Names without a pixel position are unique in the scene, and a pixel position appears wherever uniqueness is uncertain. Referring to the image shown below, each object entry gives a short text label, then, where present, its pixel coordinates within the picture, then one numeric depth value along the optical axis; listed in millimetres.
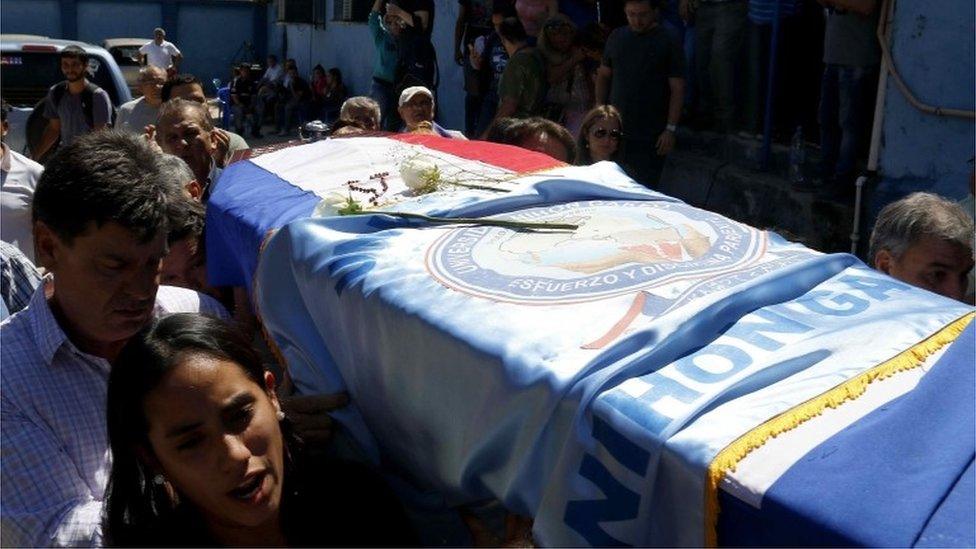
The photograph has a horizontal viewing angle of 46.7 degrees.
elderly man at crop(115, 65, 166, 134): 6590
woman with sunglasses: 5078
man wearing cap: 5703
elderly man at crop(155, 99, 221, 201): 4035
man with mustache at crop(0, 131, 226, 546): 1855
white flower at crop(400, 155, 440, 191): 2848
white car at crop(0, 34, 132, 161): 9273
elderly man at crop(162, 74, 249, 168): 6006
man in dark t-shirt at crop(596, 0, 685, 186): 6219
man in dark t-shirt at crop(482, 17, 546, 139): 6559
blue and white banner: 1534
